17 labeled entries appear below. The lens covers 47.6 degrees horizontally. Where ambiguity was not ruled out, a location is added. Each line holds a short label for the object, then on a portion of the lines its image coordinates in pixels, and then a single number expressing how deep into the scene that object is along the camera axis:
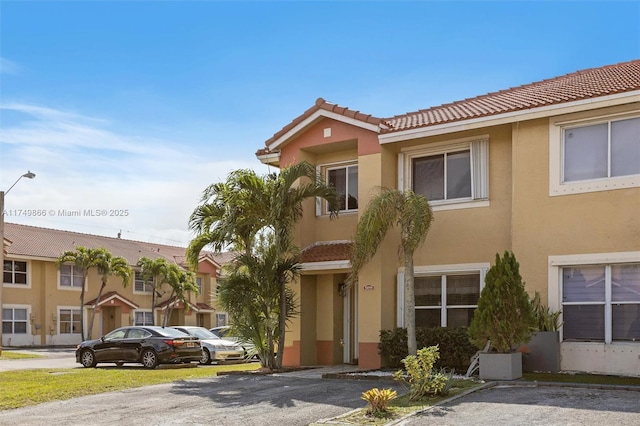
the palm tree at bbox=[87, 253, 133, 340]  41.25
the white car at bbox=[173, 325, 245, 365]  24.78
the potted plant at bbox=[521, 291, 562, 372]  15.49
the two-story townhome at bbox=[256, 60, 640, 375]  15.29
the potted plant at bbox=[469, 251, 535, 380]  14.18
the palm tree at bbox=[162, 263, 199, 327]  44.31
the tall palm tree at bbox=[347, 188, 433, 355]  15.80
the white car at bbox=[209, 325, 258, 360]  18.30
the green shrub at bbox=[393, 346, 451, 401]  12.09
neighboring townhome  40.12
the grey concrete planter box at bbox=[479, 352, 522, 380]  14.16
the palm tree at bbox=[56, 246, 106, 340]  40.50
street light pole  29.84
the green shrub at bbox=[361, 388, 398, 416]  10.91
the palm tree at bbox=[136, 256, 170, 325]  43.84
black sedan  22.52
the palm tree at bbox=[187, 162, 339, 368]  17.72
